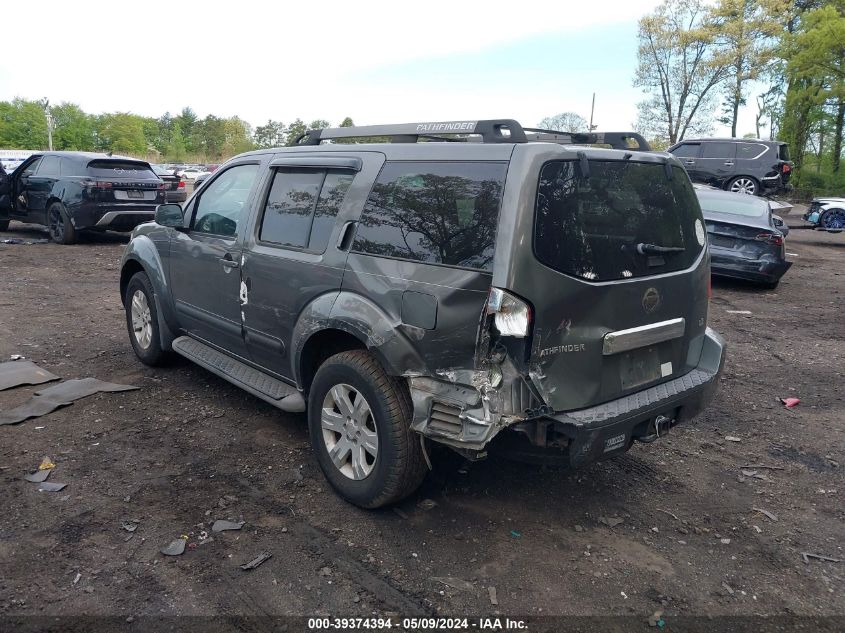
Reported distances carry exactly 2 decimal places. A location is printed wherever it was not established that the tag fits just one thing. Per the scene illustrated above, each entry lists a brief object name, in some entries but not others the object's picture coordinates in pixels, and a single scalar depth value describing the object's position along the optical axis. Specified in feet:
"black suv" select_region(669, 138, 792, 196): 60.75
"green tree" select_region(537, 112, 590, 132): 127.54
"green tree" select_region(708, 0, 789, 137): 121.29
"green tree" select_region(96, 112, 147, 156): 243.81
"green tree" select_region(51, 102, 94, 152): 235.20
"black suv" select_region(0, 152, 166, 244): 40.06
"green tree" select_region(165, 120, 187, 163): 254.82
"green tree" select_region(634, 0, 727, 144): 130.93
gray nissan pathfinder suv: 9.50
